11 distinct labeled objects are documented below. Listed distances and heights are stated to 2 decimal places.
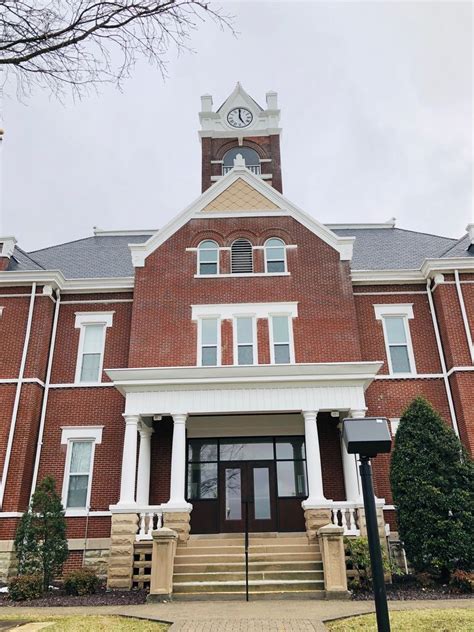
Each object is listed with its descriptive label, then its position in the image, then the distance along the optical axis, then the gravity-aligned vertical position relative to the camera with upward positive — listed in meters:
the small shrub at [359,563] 11.76 -0.20
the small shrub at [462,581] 11.49 -0.60
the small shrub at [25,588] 12.01 -0.58
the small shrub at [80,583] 12.64 -0.53
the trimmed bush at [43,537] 13.14 +0.53
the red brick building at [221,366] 14.82 +5.46
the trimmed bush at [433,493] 12.25 +1.28
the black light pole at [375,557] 4.62 -0.04
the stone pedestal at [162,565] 11.24 -0.15
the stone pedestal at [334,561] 11.09 -0.15
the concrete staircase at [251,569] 11.47 -0.28
